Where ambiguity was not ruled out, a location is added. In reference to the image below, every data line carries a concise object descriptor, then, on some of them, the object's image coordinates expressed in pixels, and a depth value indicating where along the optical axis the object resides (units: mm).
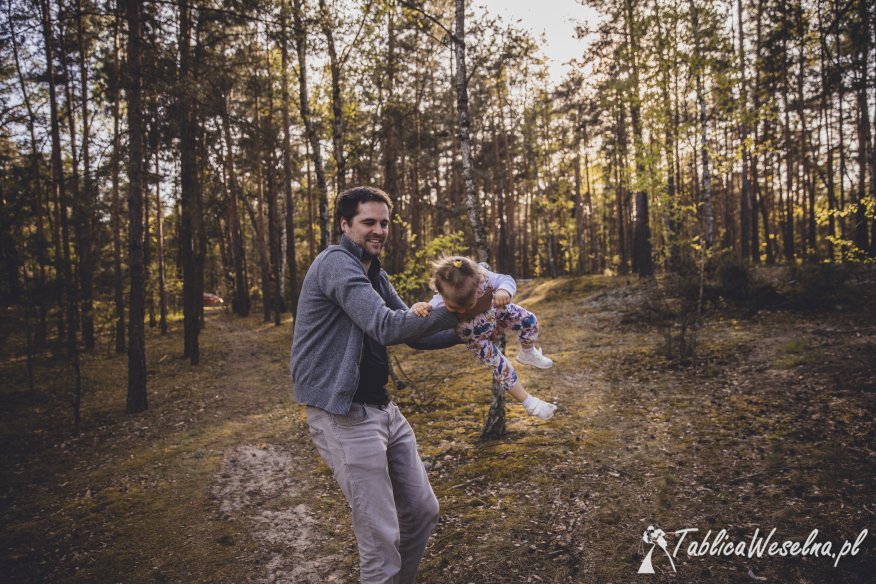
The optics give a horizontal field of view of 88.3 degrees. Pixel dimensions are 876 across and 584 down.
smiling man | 2178
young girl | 2150
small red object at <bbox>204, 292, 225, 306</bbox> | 34125
